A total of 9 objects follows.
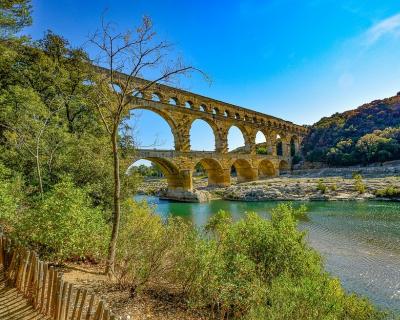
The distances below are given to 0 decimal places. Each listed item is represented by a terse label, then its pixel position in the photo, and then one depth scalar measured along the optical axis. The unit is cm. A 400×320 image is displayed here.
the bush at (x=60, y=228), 653
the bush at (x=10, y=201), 716
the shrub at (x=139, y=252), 656
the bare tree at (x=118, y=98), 665
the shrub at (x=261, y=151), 7331
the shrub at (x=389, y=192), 2708
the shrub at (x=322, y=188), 3125
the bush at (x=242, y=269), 582
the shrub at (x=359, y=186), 2944
